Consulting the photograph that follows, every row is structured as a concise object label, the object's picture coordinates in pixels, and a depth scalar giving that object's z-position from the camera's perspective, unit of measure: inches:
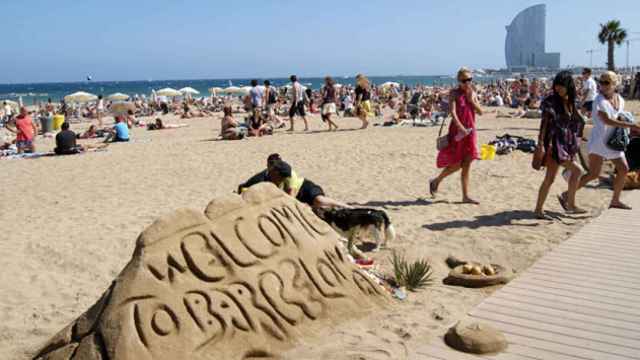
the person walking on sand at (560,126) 244.7
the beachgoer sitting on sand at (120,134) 682.8
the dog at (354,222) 218.8
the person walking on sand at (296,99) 671.6
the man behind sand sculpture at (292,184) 223.9
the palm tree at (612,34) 1668.3
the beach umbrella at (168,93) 1404.9
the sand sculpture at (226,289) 122.4
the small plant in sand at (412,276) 187.2
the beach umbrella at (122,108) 933.2
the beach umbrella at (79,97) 1278.3
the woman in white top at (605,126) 253.8
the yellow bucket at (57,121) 869.8
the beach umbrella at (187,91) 1530.5
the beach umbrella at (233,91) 1549.0
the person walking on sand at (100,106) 952.8
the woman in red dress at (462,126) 284.5
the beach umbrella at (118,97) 1443.2
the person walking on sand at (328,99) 666.7
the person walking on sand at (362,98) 665.0
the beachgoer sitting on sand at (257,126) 657.6
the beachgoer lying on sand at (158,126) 830.8
